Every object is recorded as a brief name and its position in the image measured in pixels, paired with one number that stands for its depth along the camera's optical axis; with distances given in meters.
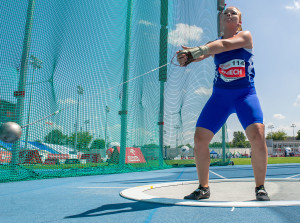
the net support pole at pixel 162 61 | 9.88
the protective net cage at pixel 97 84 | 5.61
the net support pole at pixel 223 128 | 12.34
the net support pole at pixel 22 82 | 5.50
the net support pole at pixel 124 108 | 7.96
